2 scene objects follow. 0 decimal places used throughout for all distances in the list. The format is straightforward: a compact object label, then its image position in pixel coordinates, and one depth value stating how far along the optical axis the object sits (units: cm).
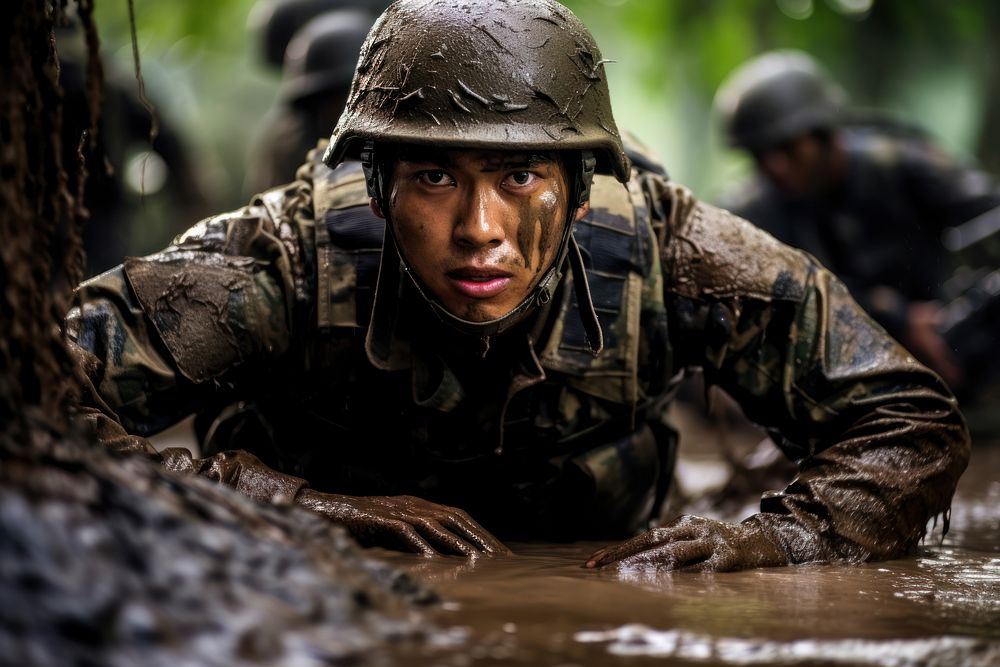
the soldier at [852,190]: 852
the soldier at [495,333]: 320
